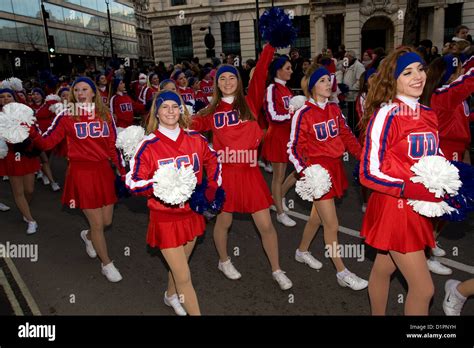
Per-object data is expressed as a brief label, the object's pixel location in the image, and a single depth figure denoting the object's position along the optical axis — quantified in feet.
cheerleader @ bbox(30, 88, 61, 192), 26.91
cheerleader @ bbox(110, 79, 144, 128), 29.30
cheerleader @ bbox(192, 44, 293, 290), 12.69
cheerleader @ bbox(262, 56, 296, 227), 18.37
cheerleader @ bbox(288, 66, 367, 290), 12.78
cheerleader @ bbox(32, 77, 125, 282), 13.96
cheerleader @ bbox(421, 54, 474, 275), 13.48
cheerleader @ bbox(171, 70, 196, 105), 29.84
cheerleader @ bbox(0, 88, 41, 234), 19.43
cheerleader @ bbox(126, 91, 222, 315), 10.06
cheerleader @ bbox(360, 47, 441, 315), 8.55
